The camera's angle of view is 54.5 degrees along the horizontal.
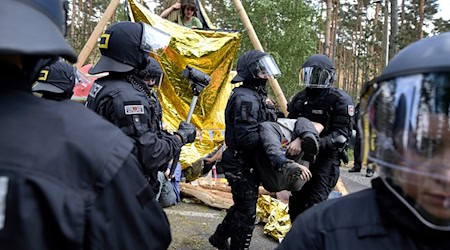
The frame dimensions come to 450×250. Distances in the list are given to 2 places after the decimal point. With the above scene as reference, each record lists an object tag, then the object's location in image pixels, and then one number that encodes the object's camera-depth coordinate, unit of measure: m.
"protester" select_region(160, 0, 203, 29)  7.56
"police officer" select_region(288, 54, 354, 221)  4.03
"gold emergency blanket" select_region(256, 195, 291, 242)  5.04
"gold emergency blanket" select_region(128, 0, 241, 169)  7.18
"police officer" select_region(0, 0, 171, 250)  0.95
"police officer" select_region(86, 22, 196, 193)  2.71
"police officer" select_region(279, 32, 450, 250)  1.13
